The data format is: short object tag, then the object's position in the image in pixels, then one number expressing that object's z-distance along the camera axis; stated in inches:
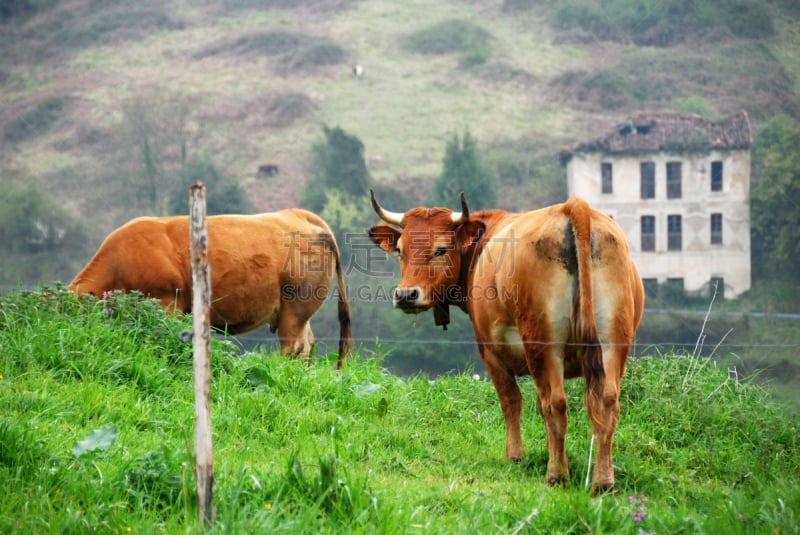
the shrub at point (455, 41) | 3631.9
